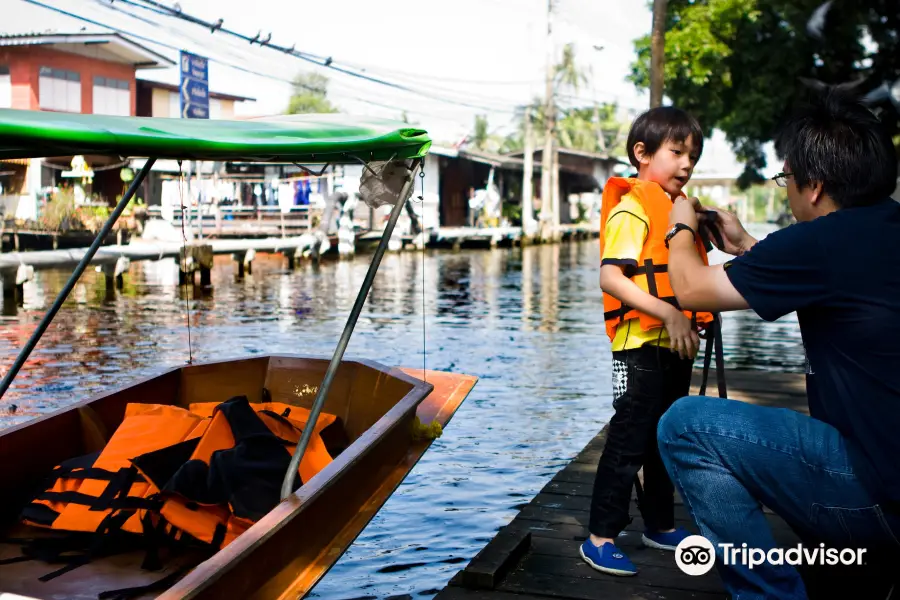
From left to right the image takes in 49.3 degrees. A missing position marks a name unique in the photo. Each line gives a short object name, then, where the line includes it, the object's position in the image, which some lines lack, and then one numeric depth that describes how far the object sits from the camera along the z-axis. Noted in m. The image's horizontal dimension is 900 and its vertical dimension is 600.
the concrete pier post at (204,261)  20.19
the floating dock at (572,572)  2.96
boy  3.73
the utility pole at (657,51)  13.20
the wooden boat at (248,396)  3.24
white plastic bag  4.77
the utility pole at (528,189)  41.64
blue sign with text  20.34
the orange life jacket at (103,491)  4.33
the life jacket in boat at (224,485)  4.25
